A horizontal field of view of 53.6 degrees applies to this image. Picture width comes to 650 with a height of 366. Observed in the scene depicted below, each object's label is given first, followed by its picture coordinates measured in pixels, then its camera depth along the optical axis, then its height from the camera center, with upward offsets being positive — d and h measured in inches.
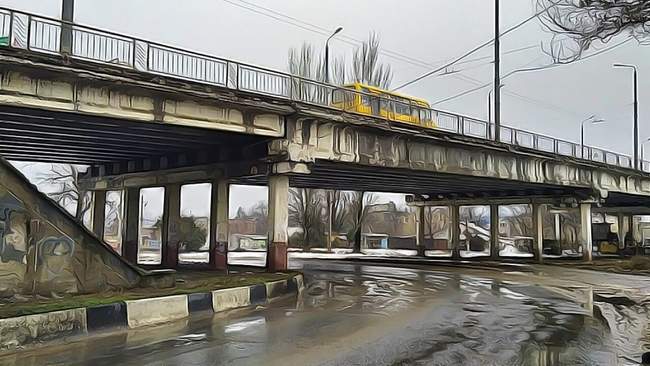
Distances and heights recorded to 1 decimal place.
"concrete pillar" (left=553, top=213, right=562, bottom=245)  2885.1 +20.8
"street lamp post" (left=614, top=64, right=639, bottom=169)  1898.4 +272.7
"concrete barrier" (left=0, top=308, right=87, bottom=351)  410.0 -67.3
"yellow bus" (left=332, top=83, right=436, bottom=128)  1026.1 +206.8
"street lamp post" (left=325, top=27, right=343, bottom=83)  1382.6 +391.5
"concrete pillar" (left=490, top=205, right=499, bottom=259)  2012.8 -7.1
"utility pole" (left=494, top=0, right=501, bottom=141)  1305.4 +313.6
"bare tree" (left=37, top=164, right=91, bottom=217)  2488.4 +176.1
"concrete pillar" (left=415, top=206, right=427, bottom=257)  2146.9 +0.1
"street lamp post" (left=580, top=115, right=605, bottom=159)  1630.2 +199.0
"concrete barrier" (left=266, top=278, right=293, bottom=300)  730.6 -70.0
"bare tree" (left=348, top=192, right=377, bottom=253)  2374.0 +72.0
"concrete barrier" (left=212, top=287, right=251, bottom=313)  625.6 -70.6
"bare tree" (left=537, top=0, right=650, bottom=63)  375.6 +126.3
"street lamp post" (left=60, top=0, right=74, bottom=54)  671.8 +200.0
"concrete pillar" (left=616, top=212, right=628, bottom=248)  2932.8 +19.9
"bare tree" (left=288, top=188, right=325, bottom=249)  2487.7 +65.0
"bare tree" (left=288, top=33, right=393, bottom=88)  2201.0 +549.9
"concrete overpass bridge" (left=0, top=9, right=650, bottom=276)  685.9 +132.1
